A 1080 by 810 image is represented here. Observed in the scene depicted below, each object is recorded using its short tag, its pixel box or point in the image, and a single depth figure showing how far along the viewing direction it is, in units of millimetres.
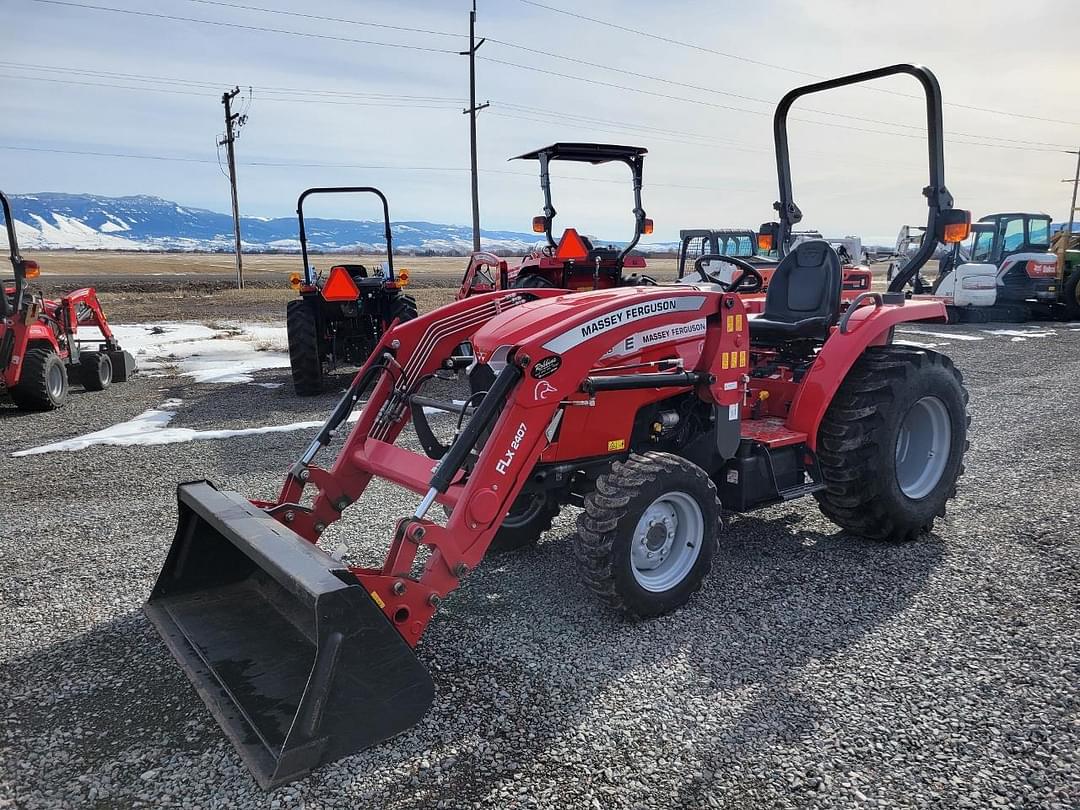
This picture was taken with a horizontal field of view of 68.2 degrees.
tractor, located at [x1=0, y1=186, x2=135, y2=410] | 8078
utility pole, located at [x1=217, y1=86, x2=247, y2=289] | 29375
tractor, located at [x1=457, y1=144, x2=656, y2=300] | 10298
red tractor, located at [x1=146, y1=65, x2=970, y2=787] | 2568
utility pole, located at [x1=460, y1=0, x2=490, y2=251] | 24328
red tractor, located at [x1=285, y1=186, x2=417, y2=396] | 8977
